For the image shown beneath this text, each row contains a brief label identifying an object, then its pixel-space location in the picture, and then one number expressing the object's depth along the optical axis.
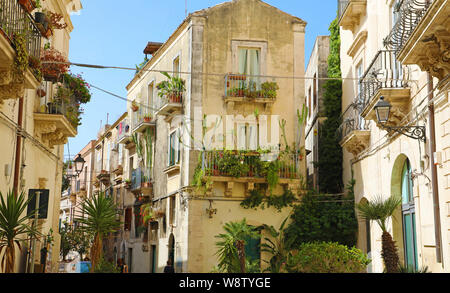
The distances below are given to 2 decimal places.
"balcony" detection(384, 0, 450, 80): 8.77
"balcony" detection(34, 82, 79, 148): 14.65
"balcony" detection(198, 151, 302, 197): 20.00
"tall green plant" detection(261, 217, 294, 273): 19.61
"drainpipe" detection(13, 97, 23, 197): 12.69
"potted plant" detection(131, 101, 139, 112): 27.55
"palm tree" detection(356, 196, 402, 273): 10.64
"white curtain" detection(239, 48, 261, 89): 21.47
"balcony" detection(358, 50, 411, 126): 12.90
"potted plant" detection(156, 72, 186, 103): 21.89
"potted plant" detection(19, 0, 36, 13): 10.73
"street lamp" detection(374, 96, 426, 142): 11.81
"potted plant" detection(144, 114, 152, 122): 26.23
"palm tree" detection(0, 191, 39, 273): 8.94
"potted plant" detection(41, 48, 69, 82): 13.95
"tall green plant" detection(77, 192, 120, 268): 10.54
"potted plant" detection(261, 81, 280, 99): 20.98
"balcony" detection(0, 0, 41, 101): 9.81
